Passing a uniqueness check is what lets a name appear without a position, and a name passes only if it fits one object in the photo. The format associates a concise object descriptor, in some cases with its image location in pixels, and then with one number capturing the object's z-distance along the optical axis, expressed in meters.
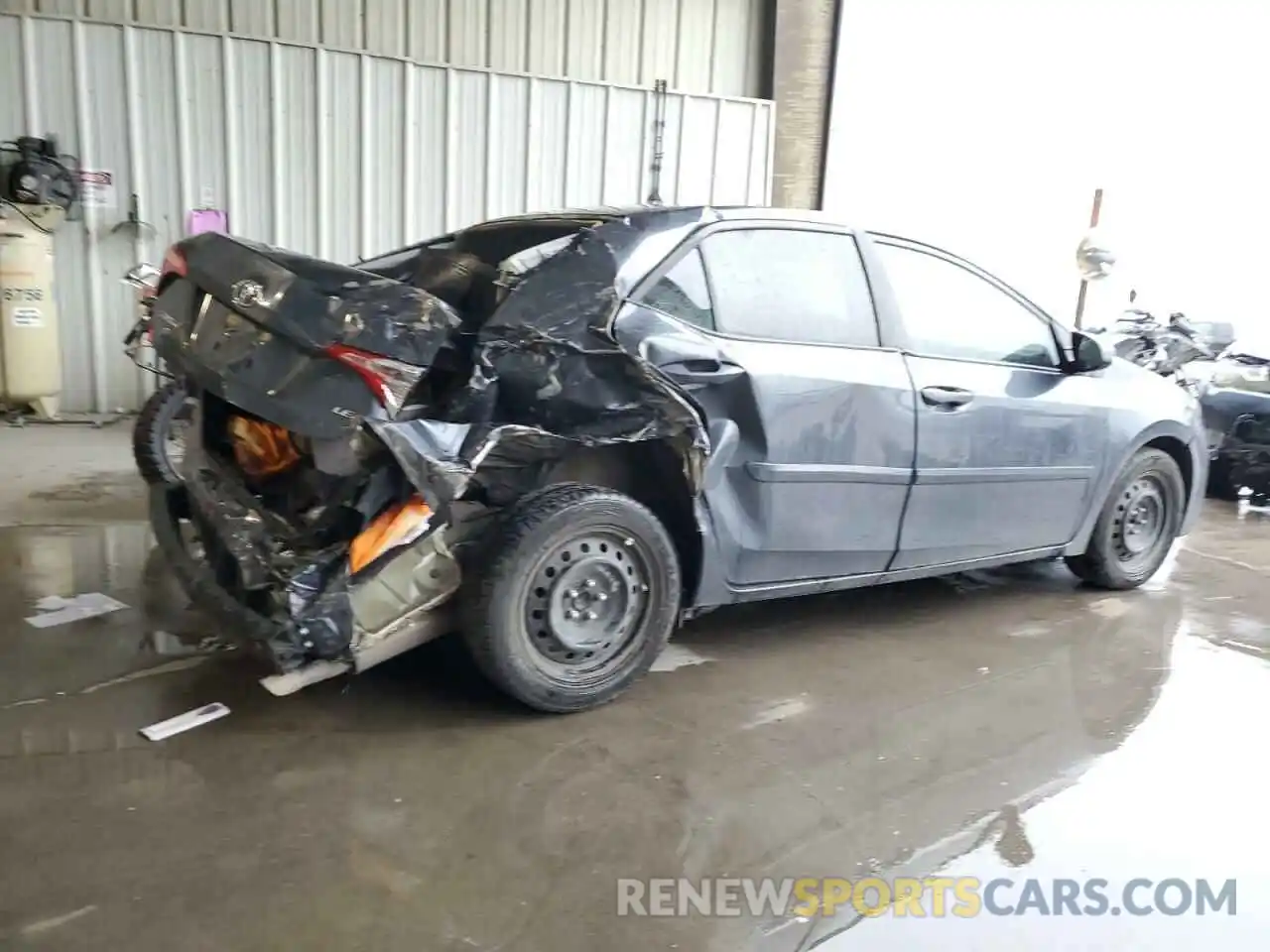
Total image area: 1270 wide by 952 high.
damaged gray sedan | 2.67
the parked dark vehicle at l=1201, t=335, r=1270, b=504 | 6.91
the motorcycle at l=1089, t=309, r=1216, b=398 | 8.16
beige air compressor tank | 6.87
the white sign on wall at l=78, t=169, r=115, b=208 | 7.28
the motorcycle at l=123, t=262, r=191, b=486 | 4.20
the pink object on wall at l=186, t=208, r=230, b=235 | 7.54
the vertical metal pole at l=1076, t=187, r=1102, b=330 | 9.18
